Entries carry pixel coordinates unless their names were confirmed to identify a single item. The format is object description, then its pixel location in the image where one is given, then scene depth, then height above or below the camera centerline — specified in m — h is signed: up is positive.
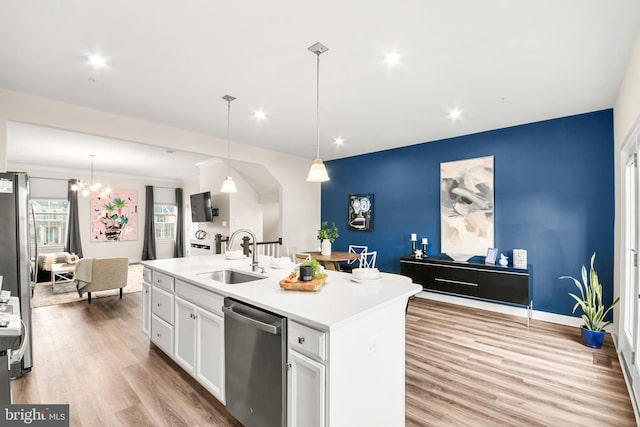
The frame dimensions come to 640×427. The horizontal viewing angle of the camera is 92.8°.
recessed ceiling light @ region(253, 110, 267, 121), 3.82 +1.30
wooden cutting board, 2.00 -0.46
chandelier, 6.93 +0.70
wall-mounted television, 6.78 +0.19
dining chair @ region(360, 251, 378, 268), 5.42 -0.80
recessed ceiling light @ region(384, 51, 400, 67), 2.44 +1.29
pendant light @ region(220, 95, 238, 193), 3.38 +0.43
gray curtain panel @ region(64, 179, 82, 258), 7.95 -0.34
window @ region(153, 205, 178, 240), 9.83 -0.17
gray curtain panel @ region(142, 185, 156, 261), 9.39 -0.44
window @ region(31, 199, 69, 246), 7.70 -0.11
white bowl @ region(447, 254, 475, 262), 4.63 -0.64
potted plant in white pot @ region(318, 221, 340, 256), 5.25 -0.39
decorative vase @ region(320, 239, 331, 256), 5.25 -0.54
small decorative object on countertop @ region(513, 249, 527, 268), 4.05 -0.57
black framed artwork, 5.97 +0.07
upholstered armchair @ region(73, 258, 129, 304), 4.92 -0.97
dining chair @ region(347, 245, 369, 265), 6.10 -0.68
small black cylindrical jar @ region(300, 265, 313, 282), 2.11 -0.40
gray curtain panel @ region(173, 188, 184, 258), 9.95 -0.43
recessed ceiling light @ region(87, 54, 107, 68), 2.51 +1.31
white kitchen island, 1.47 -0.73
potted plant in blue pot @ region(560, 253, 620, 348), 3.18 -1.13
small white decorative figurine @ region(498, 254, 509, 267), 4.17 -0.62
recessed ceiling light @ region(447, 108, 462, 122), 3.68 +1.27
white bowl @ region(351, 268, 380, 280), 2.27 -0.44
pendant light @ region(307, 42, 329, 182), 2.74 +0.40
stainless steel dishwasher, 1.65 -0.88
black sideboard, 3.91 -0.88
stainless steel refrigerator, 2.57 -0.25
